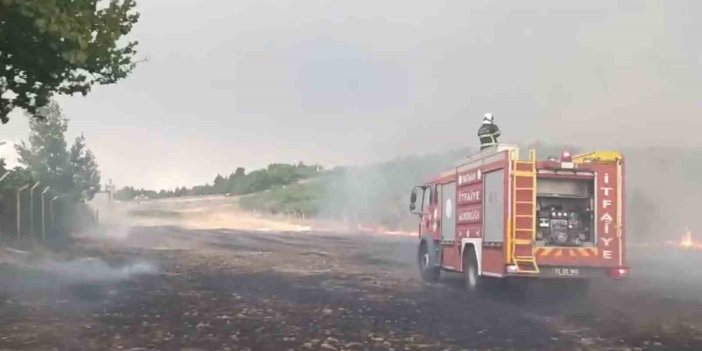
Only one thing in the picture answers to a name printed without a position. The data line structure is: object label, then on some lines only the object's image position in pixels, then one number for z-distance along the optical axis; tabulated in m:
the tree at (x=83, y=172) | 50.22
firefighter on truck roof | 16.56
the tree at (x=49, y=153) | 46.62
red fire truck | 13.70
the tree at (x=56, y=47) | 9.06
